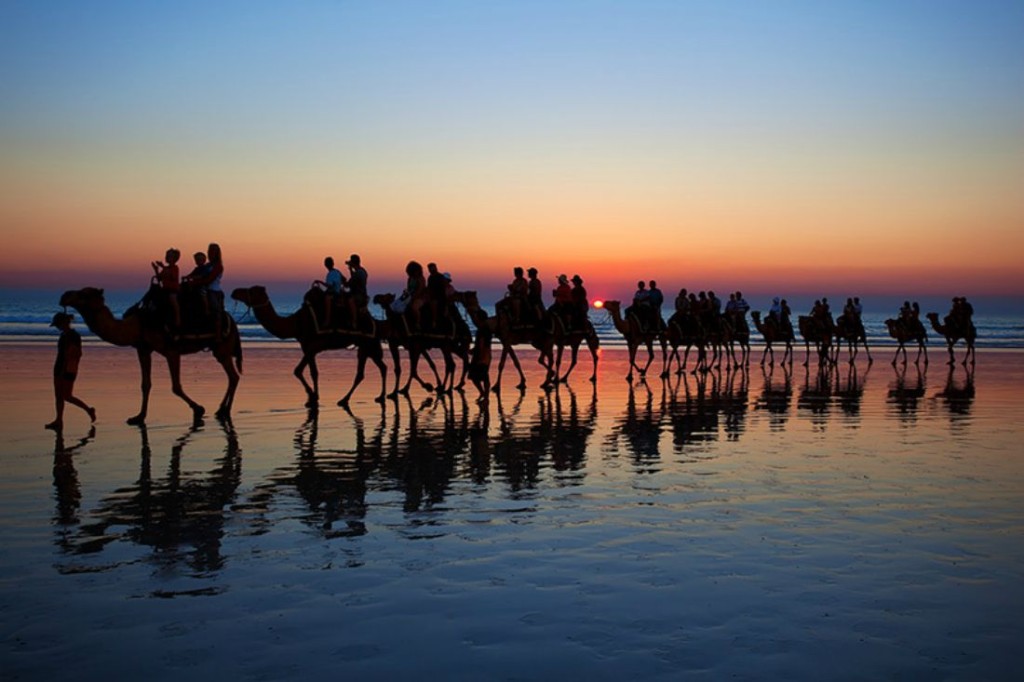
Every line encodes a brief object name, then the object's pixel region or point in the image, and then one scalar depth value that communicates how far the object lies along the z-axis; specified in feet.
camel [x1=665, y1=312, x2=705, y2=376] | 112.57
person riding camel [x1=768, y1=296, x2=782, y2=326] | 137.49
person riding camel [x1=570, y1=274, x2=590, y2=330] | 93.26
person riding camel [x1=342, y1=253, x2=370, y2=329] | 71.36
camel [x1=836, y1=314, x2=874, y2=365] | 142.72
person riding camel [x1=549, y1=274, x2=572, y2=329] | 91.71
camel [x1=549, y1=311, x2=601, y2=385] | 90.02
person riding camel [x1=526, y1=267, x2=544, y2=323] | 86.58
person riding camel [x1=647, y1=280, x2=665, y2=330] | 105.40
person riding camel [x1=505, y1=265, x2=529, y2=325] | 85.20
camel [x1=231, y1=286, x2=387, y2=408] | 67.12
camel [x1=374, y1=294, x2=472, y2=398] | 75.82
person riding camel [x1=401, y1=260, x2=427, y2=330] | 75.92
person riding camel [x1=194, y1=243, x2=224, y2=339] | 59.57
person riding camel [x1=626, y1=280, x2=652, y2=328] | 103.50
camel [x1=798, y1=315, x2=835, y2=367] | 138.41
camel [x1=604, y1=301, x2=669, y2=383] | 102.99
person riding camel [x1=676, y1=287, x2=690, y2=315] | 115.96
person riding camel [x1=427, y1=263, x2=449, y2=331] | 76.59
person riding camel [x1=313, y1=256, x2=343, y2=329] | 68.28
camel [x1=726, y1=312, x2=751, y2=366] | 127.95
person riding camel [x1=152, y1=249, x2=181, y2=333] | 57.06
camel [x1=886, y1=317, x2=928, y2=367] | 141.08
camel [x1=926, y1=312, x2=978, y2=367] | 138.12
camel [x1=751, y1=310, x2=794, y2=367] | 137.28
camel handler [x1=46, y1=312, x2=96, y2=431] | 51.49
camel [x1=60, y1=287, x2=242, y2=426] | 55.57
